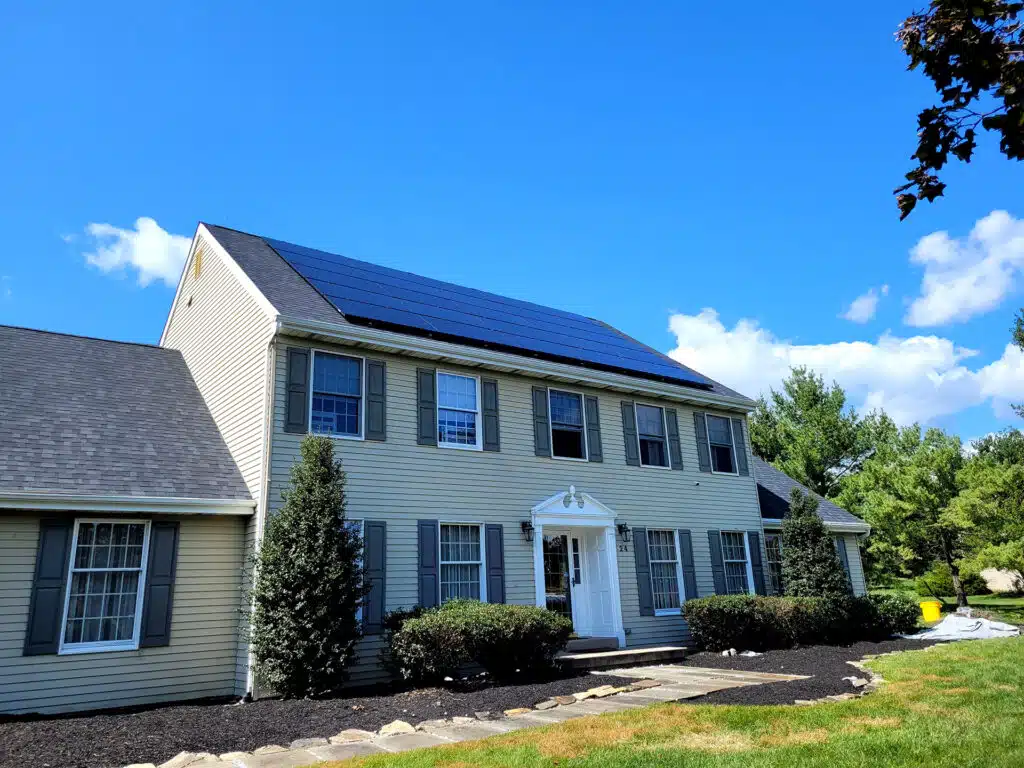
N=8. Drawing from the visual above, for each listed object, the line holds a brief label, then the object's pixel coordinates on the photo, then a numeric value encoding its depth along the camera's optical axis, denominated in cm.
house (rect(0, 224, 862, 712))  988
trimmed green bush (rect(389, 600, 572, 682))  920
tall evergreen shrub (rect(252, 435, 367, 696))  868
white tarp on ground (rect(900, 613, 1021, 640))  1513
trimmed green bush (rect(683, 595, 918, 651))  1322
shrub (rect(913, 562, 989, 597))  2645
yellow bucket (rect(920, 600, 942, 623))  1933
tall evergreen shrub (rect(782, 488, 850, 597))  1455
